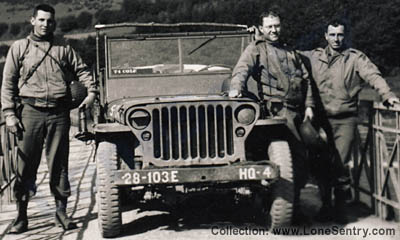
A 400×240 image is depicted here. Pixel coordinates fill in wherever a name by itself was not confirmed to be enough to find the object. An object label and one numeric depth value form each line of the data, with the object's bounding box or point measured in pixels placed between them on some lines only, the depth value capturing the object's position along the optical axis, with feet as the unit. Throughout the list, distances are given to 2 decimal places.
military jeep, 19.67
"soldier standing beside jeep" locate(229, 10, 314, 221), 21.98
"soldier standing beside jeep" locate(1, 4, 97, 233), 21.53
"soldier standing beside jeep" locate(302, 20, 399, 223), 22.75
